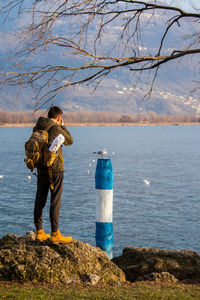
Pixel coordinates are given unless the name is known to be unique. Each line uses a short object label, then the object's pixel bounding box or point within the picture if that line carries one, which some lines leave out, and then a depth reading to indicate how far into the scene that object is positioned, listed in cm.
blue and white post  898
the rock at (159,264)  766
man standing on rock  730
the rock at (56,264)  676
